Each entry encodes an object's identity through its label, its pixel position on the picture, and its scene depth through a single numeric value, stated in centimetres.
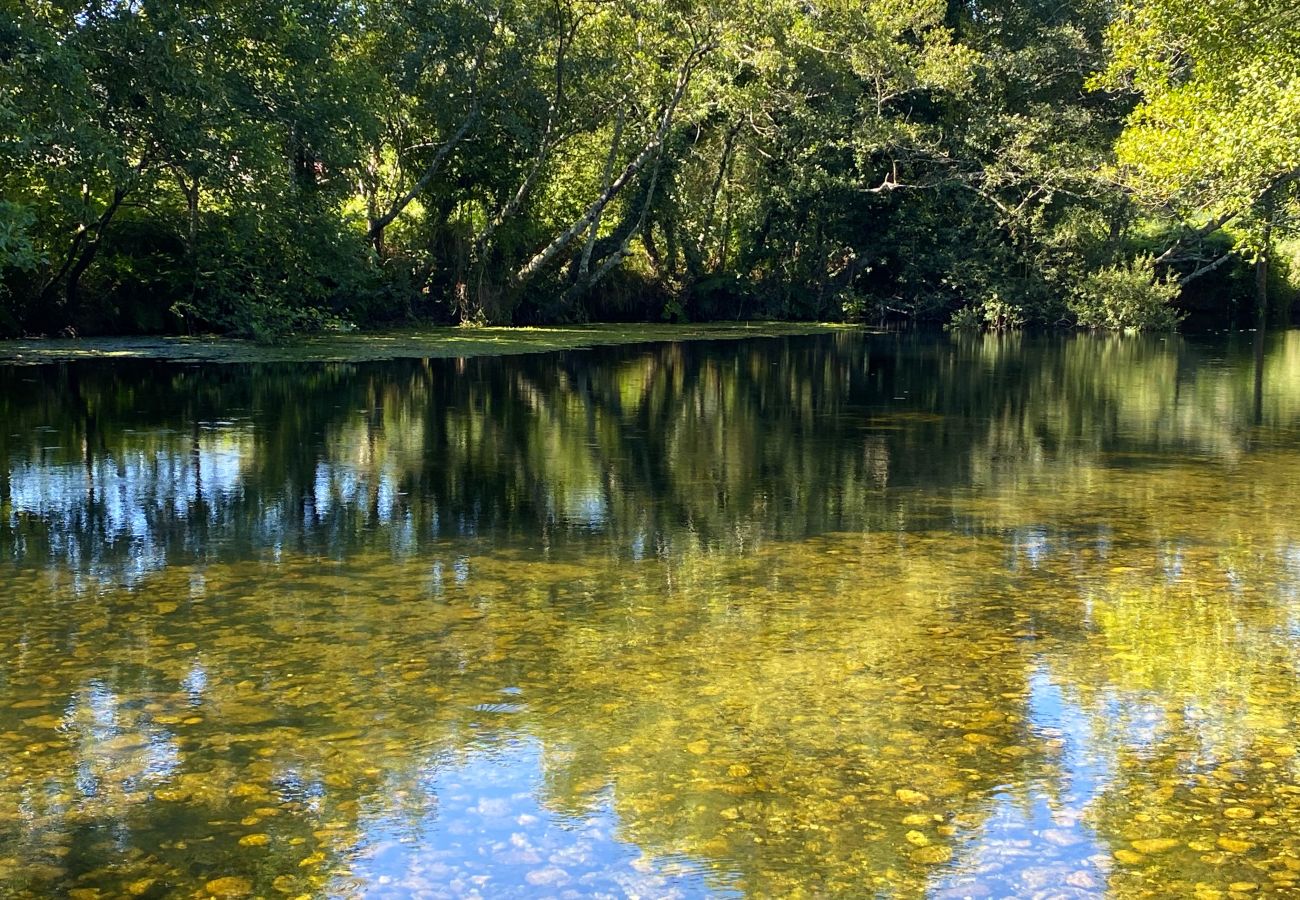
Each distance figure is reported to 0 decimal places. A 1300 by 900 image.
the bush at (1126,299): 3997
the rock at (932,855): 406
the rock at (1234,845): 411
